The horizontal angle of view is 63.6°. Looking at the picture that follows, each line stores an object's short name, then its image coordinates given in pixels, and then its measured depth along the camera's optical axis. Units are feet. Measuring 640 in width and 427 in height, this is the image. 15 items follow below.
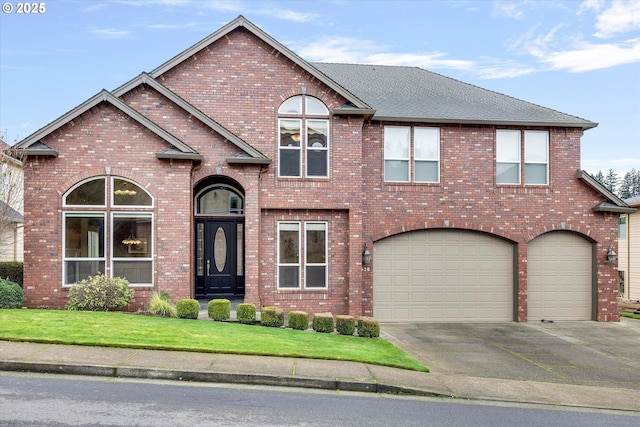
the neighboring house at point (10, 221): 49.20
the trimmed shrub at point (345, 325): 42.73
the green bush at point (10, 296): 43.70
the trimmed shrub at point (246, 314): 43.21
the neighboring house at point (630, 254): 83.71
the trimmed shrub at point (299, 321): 43.27
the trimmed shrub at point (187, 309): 42.75
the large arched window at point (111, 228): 45.19
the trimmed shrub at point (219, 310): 43.37
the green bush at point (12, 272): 67.15
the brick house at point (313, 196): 45.32
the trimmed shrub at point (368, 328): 42.65
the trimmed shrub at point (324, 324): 43.14
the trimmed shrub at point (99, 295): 43.16
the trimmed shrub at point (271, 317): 43.09
